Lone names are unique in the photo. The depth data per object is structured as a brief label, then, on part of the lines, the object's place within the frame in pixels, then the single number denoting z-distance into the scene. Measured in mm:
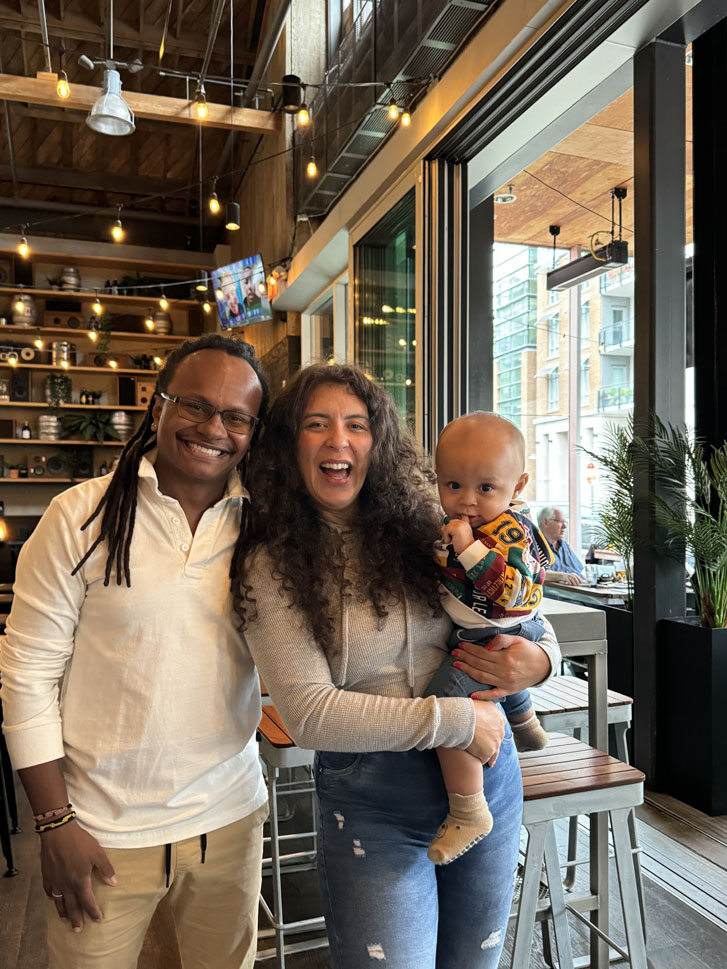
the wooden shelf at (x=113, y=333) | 9008
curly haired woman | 1122
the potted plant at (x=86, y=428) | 9047
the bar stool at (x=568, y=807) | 1576
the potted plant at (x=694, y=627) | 3121
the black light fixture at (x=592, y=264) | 4695
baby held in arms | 1144
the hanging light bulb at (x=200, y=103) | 4770
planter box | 3107
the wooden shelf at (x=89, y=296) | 8963
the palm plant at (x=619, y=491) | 3438
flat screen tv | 6898
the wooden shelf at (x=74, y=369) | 8883
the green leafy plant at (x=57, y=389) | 8969
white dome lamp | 4133
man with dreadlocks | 1150
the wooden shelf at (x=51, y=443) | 8866
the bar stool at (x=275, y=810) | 2021
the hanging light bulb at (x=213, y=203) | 5750
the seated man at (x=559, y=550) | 4676
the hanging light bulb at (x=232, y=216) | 5888
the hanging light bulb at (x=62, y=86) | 4793
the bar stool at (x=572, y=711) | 2170
